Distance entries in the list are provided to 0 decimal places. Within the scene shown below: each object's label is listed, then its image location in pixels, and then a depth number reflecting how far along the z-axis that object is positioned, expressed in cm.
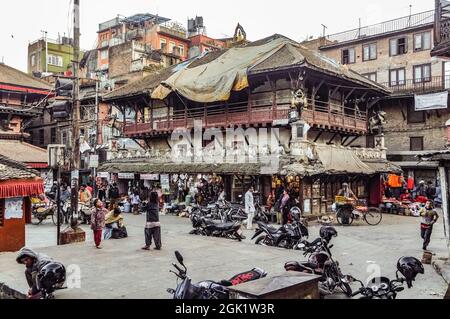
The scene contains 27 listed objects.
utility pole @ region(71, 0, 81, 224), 1452
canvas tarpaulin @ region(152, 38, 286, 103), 2488
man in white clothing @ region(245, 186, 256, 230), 1922
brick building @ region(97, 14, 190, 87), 4691
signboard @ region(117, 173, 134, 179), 3252
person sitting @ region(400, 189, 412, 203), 2641
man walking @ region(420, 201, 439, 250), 1327
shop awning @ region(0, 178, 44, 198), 1255
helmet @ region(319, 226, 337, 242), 1015
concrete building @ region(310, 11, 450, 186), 3478
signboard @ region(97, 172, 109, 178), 3858
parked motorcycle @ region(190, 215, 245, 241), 1614
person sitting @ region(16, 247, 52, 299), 809
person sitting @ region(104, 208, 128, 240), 1580
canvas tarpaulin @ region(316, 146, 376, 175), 2288
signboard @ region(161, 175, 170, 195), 2955
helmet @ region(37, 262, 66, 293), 796
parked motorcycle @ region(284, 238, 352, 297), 853
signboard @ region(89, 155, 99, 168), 3086
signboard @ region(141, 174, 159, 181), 3042
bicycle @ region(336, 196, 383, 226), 2073
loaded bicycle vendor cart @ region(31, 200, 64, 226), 2130
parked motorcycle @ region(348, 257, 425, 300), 753
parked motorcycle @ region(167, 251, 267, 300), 688
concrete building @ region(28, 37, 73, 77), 5844
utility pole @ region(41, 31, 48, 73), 5772
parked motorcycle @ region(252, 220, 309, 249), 1422
